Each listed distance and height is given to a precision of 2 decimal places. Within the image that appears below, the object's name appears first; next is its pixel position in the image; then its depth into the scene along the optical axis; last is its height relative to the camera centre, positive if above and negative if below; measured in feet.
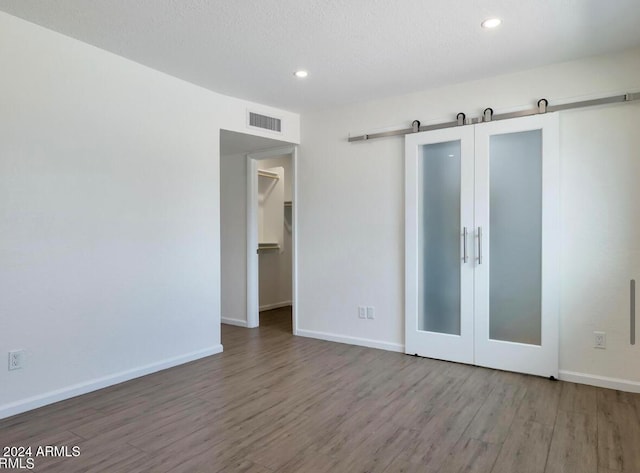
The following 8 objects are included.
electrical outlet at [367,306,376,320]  14.24 -2.80
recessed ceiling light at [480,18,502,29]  8.77 +4.42
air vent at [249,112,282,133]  14.44 +3.88
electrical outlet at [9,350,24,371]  8.75 -2.68
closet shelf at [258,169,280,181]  21.21 +2.98
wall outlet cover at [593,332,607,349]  10.50 -2.77
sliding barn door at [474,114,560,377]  11.00 -0.38
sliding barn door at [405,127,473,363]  12.23 -0.41
